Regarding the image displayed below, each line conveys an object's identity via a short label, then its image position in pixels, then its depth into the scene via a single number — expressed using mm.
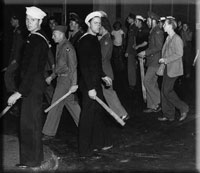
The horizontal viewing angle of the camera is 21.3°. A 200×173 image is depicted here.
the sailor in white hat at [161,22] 10254
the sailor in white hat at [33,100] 6410
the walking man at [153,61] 10125
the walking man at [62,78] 8062
